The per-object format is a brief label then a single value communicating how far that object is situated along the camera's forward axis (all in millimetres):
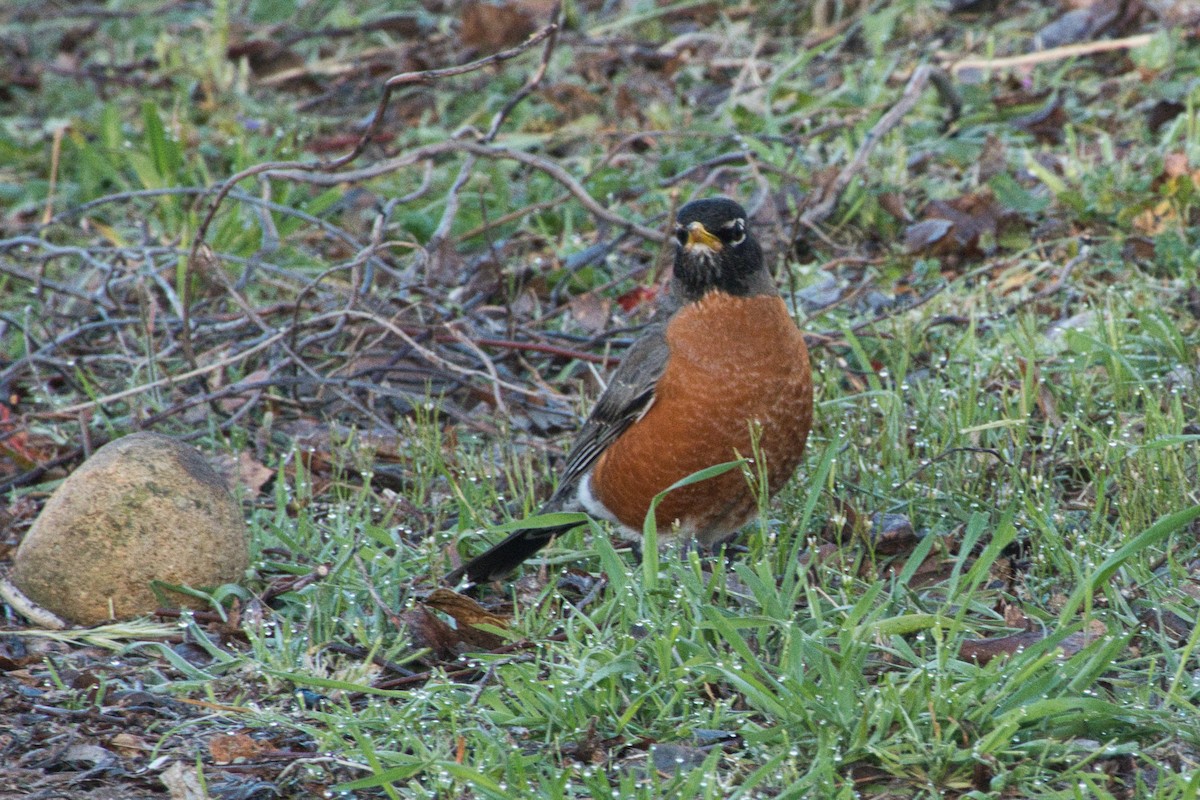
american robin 7387
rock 7207
